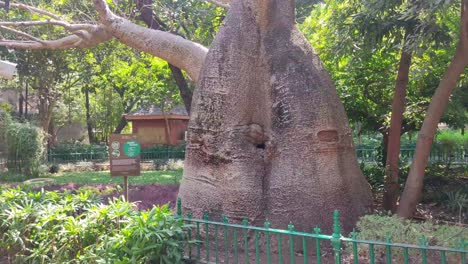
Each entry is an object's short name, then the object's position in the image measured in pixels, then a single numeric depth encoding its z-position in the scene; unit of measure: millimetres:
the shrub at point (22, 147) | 18812
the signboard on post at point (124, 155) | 7012
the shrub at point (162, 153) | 24562
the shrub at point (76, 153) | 24078
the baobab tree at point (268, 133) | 5934
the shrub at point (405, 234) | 4273
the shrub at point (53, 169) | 21252
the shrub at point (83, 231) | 4562
